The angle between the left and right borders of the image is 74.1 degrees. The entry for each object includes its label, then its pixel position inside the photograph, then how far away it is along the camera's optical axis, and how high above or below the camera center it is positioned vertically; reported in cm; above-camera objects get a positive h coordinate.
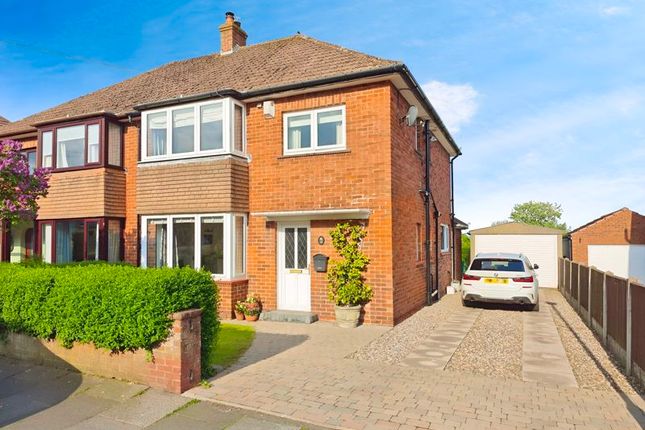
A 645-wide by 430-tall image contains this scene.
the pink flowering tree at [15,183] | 745 +77
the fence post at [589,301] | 970 -174
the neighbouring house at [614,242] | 2148 -83
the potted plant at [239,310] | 974 -192
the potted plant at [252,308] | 967 -187
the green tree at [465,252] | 2254 -142
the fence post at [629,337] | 582 -153
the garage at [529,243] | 1850 -78
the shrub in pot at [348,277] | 899 -109
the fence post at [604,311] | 769 -158
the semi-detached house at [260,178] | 938 +116
